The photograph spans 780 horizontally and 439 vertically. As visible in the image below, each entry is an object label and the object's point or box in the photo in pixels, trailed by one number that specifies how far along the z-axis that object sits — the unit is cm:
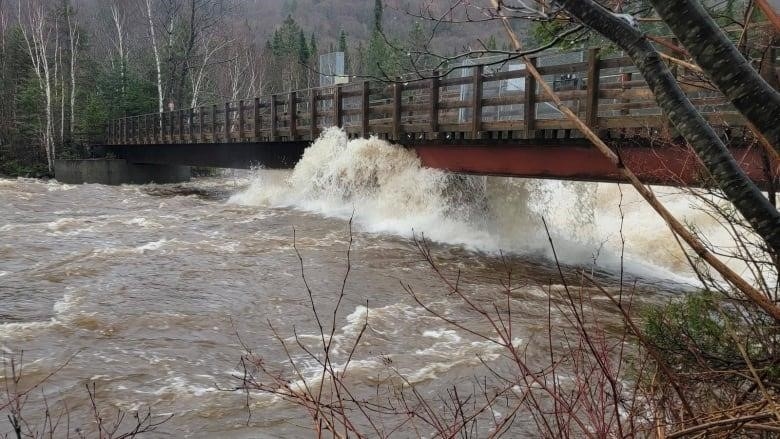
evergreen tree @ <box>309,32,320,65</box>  6539
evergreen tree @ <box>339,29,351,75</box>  6722
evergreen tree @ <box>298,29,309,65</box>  6322
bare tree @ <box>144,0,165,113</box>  3352
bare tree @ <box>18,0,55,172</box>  3139
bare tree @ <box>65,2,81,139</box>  3412
